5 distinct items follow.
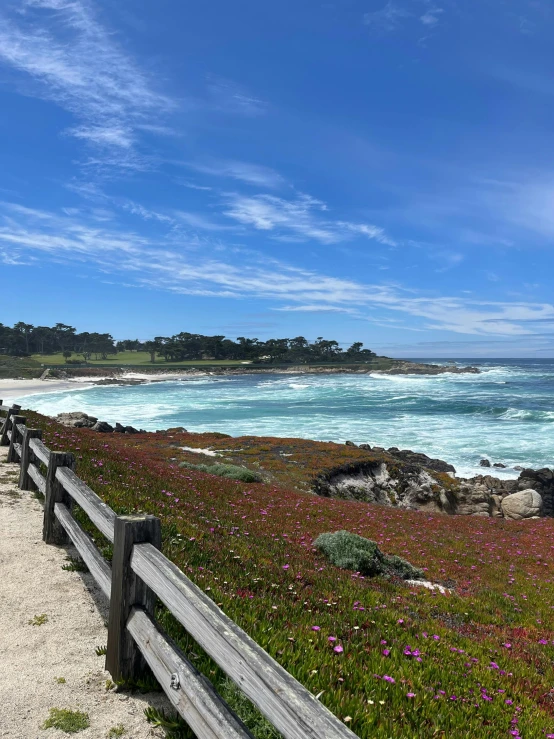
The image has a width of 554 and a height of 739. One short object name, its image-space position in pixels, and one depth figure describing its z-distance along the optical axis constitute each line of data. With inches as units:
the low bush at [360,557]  419.2
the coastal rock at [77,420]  1560.0
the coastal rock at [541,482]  1131.3
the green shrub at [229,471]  884.0
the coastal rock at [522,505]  1035.3
